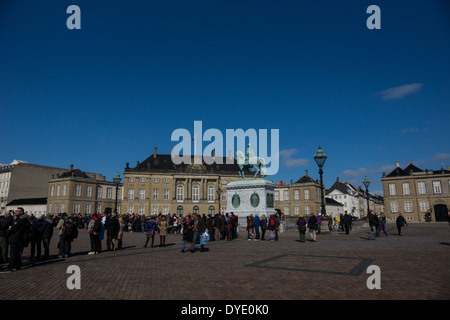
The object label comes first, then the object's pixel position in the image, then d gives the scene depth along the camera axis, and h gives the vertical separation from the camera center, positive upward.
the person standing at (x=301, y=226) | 15.36 -0.83
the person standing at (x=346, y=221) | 21.49 -0.81
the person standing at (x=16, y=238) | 8.12 -0.65
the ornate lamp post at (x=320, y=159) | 18.55 +3.20
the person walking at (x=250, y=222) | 18.03 -0.65
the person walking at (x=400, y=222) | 19.77 -0.86
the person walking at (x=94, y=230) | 11.97 -0.69
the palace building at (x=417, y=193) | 52.06 +2.84
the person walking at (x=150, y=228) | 15.08 -0.80
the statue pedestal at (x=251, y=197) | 22.62 +1.12
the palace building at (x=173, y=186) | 62.59 +5.71
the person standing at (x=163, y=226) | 14.45 -0.66
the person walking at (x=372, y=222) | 17.09 -0.72
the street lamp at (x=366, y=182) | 25.73 +2.43
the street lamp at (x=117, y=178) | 29.77 +3.56
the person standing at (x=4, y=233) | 8.68 -0.54
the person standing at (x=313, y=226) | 16.33 -0.86
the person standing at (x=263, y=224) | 17.58 -0.77
